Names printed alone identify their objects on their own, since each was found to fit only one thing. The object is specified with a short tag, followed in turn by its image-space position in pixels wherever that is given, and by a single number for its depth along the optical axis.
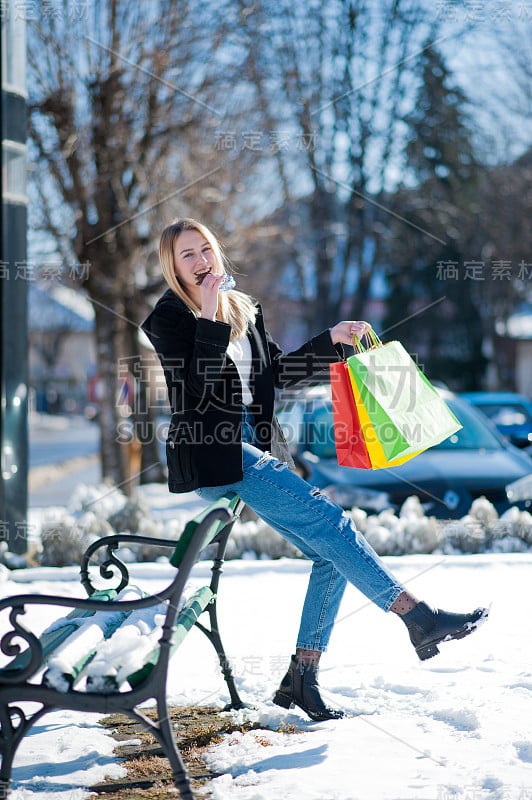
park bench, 5.10
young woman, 6.31
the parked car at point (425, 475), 14.59
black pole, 13.96
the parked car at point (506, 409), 23.41
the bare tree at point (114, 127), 18.20
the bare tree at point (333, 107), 24.23
